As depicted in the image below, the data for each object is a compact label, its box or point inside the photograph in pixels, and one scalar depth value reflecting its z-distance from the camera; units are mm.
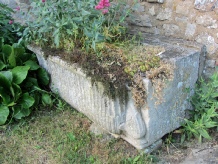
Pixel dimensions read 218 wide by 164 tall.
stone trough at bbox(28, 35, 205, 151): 2072
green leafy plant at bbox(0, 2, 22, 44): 3061
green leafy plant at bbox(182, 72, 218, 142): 2140
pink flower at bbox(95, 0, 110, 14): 2070
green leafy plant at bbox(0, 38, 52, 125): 2535
